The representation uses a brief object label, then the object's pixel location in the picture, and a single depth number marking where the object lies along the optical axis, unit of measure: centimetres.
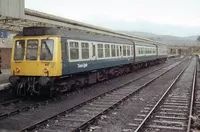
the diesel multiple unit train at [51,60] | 1436
